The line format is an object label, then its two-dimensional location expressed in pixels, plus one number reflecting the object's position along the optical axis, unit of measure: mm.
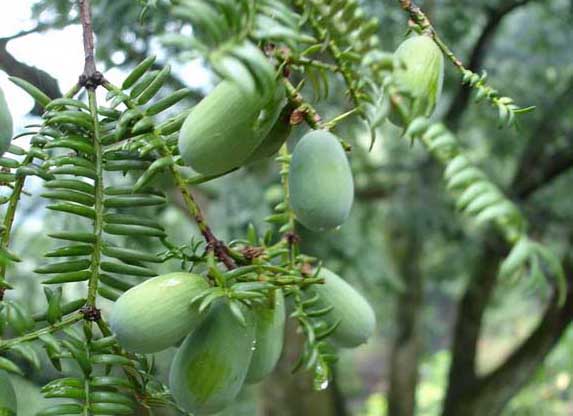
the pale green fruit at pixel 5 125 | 457
